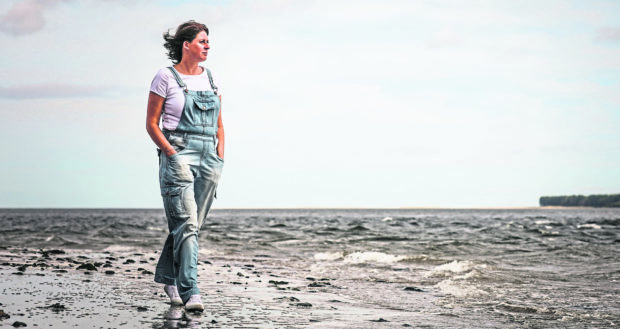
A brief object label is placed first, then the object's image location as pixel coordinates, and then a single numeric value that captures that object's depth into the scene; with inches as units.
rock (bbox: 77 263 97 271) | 381.4
